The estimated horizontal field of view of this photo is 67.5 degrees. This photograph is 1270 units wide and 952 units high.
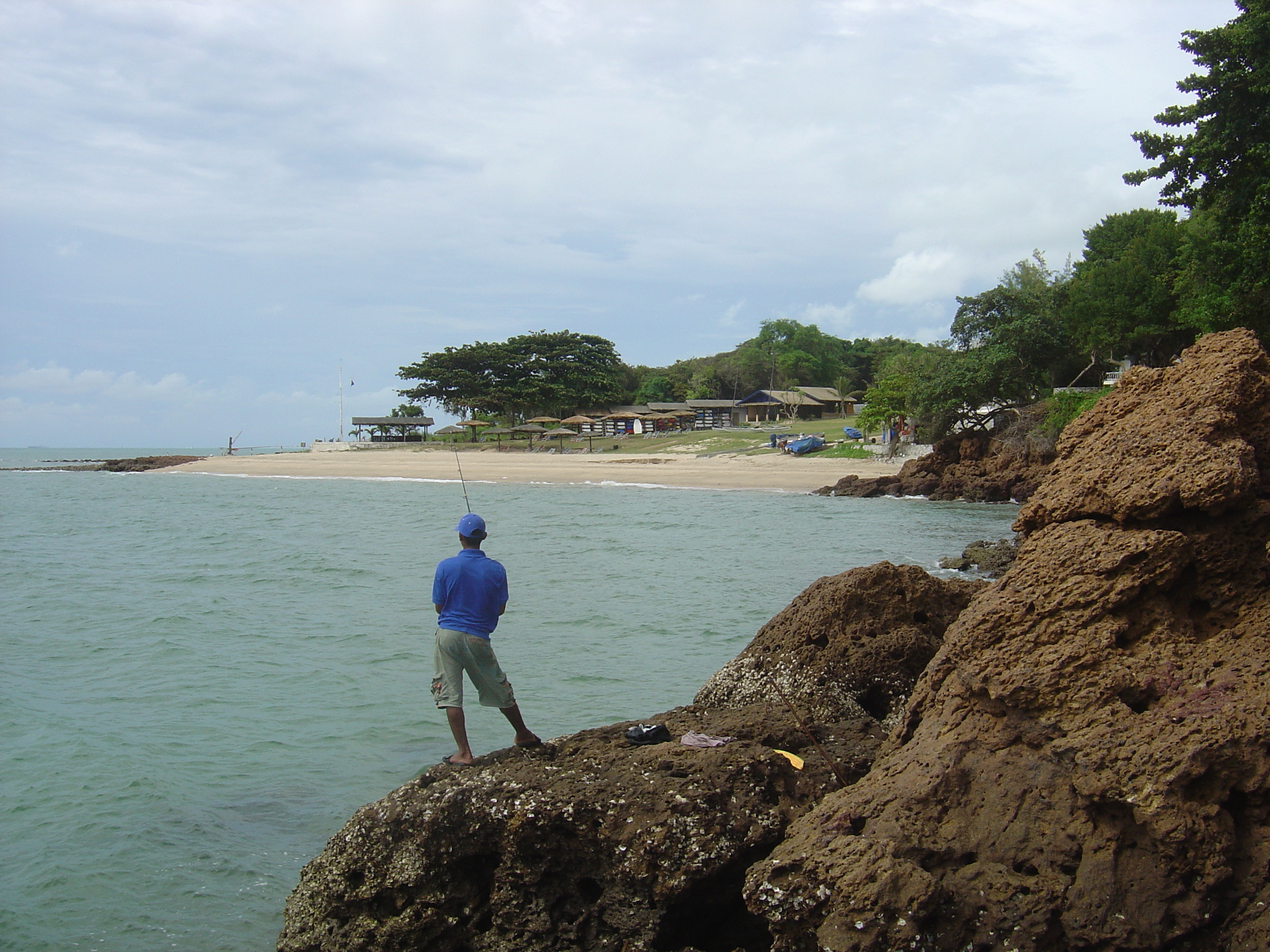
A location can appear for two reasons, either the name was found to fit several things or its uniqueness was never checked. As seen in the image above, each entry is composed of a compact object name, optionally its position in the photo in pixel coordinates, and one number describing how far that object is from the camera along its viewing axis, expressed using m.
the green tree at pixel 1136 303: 32.84
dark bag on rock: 5.21
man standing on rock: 5.46
